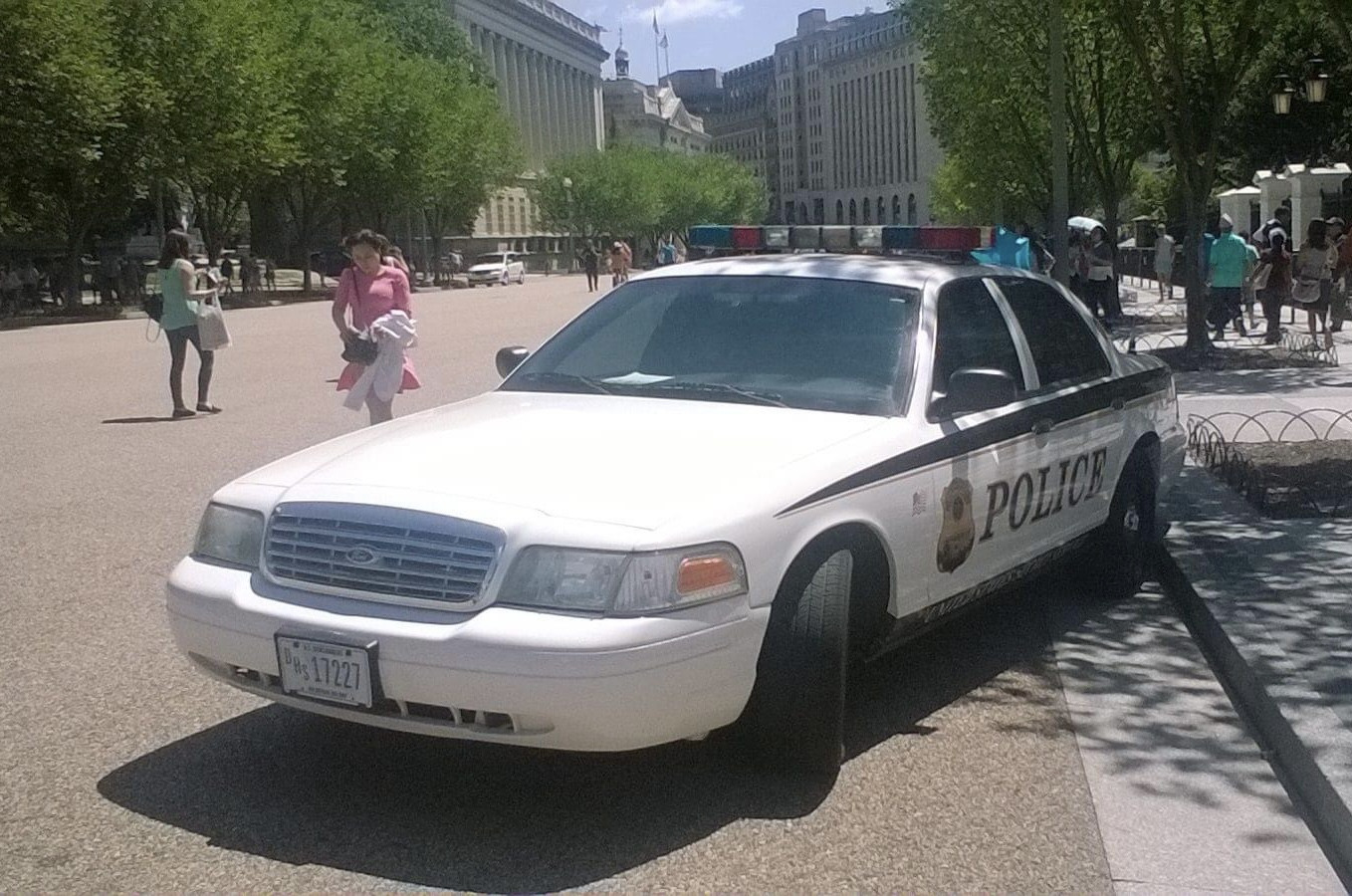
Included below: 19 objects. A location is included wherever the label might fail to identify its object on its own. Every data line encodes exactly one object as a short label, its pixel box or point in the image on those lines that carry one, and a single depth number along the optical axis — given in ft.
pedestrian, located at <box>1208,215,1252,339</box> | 68.54
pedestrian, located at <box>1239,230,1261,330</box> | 73.29
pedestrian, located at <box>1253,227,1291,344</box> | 67.51
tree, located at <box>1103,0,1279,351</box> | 55.47
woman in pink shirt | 35.65
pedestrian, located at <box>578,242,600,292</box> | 193.16
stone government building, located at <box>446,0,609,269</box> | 398.21
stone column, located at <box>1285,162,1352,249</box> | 102.99
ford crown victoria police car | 13.84
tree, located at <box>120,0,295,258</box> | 146.51
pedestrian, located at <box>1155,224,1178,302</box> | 100.22
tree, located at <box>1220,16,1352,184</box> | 125.80
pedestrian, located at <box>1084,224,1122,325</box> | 81.25
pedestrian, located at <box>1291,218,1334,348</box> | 62.34
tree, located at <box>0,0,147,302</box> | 127.54
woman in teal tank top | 50.31
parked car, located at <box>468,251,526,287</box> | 257.75
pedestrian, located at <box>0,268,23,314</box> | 155.43
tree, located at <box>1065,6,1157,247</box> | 86.53
